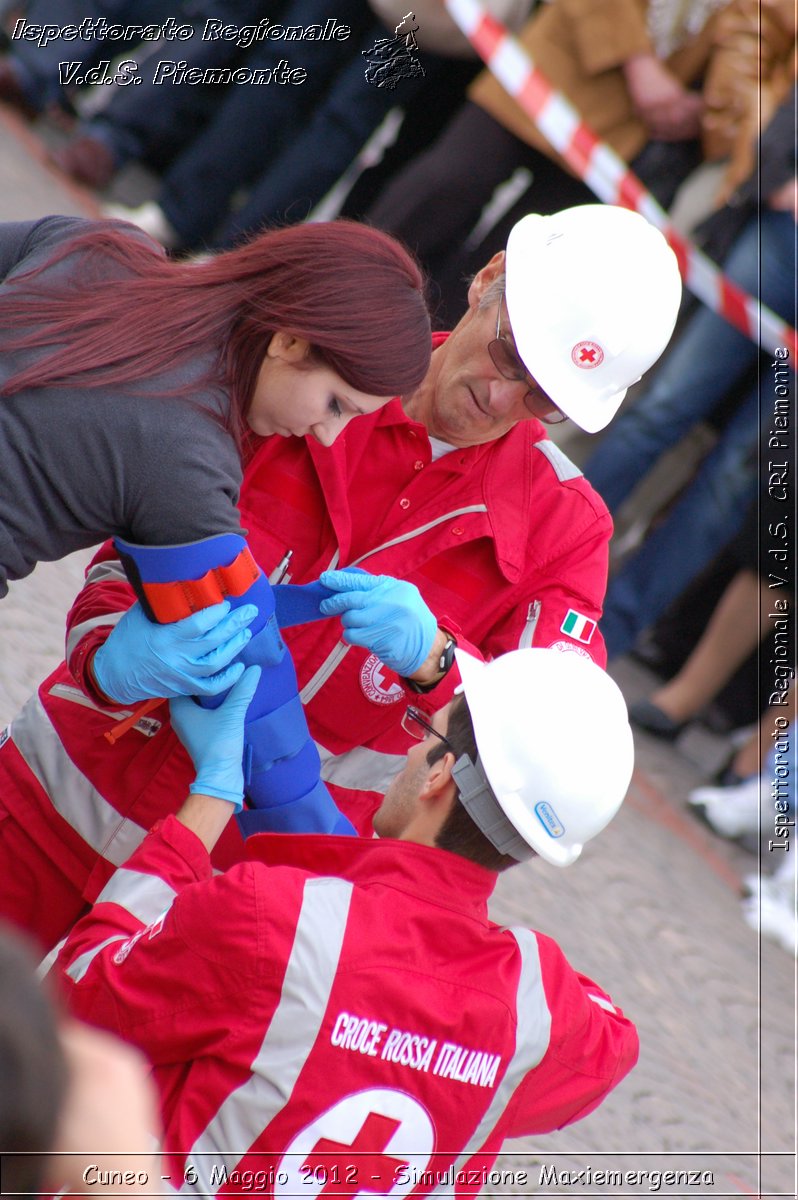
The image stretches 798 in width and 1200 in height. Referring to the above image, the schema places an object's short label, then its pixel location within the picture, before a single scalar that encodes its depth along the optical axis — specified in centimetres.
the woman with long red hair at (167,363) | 888
